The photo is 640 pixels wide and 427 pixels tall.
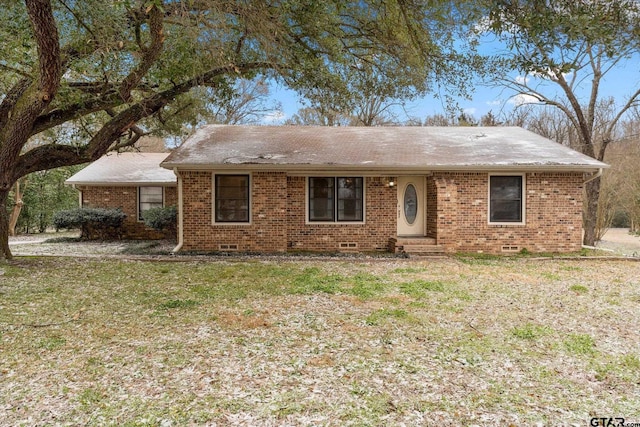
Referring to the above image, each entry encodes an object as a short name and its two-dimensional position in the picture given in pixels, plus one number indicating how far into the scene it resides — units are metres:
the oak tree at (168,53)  5.95
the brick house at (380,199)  10.56
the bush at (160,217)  13.06
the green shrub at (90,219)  13.59
